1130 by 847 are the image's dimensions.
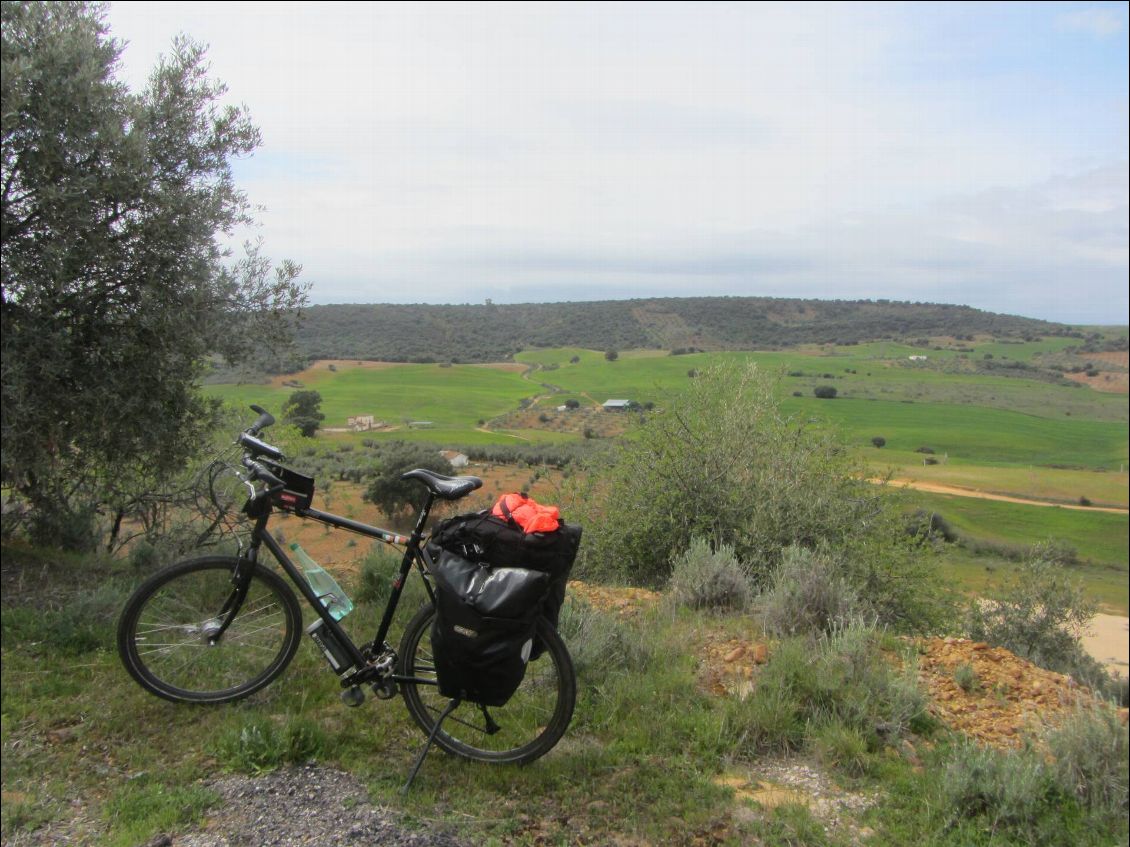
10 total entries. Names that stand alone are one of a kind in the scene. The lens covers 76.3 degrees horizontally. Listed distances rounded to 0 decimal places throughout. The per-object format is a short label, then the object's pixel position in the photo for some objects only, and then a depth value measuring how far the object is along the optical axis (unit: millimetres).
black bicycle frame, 3301
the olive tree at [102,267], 5012
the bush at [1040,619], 10203
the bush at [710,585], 5770
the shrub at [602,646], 4051
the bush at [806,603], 4859
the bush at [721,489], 7953
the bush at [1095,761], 3107
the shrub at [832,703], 3566
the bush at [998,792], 2969
